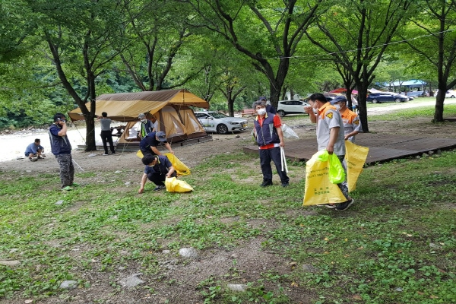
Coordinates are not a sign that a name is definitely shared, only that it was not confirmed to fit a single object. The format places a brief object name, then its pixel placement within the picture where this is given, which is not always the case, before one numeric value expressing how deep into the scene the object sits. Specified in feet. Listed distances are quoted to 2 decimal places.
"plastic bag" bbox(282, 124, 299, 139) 28.02
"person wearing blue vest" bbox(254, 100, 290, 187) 23.54
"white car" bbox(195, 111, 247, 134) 74.59
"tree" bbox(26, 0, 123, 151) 33.19
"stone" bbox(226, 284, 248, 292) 11.33
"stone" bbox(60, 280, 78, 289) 12.12
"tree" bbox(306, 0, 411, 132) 47.62
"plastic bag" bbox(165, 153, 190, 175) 28.66
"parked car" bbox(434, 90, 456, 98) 169.73
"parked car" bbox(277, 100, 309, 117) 116.01
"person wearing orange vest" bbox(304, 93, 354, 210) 17.21
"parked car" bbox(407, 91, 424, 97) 190.70
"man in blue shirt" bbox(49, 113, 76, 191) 28.25
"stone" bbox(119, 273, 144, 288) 12.10
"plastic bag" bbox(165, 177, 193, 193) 24.76
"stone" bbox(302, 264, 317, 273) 12.31
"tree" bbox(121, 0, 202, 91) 47.96
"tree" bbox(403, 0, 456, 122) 52.60
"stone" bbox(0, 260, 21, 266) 14.05
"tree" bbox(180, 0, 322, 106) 40.27
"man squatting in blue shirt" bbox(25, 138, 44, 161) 51.19
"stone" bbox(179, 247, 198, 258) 14.10
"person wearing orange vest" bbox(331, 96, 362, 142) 21.65
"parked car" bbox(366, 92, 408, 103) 157.31
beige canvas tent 54.75
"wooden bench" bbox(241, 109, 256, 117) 117.60
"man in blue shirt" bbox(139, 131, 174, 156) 25.67
